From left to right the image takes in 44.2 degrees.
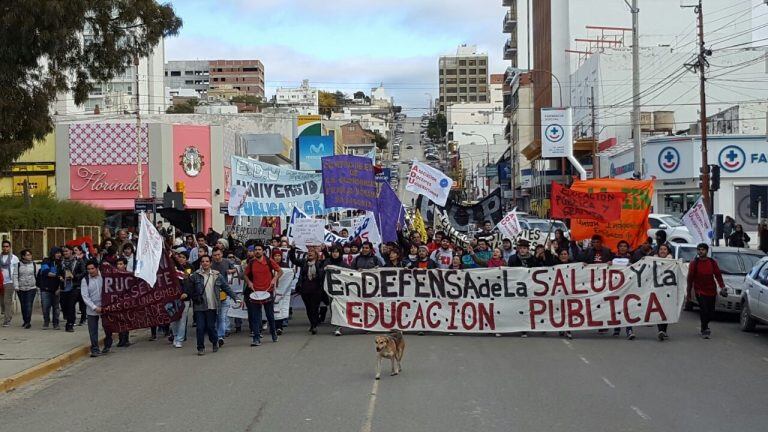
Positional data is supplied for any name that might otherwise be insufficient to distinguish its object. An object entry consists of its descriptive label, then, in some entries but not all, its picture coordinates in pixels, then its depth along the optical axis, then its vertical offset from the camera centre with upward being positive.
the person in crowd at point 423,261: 17.27 -0.83
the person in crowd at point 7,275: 18.63 -1.02
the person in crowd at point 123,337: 15.65 -1.98
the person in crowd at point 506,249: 18.90 -0.70
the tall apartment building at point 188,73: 194.88 +30.80
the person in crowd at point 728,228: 33.06 -0.62
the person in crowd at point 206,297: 14.55 -1.20
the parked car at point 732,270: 18.55 -1.23
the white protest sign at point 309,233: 20.25 -0.32
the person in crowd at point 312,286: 16.94 -1.22
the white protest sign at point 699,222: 22.31 -0.26
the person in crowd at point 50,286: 17.98 -1.20
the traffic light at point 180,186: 44.38 +1.60
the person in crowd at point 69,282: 17.70 -1.11
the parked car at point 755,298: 16.05 -1.54
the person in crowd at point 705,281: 16.05 -1.22
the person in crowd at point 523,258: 17.28 -0.80
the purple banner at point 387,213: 21.09 +0.08
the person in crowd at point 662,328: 15.85 -1.97
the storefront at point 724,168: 43.72 +2.00
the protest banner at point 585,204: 20.27 +0.19
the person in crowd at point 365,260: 17.27 -0.78
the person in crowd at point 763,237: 27.89 -0.82
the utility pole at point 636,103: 35.12 +4.08
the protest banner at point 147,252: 13.94 -0.47
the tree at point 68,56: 18.22 +3.39
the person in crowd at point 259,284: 15.48 -1.07
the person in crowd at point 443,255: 17.97 -0.75
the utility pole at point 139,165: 43.78 +2.62
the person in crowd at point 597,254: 17.36 -0.76
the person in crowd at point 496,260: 17.61 -0.84
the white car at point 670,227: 33.19 -0.58
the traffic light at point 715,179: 30.70 +1.03
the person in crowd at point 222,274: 15.24 -0.94
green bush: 26.33 +0.27
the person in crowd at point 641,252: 18.41 -0.80
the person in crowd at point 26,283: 18.09 -1.14
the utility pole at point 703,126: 33.38 +3.02
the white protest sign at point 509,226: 23.92 -0.30
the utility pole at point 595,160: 49.96 +3.06
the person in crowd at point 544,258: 17.03 -0.80
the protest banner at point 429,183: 22.58 +0.79
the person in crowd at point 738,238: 29.00 -0.87
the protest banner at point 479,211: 24.80 +0.10
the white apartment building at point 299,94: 167.62 +23.18
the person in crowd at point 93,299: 14.97 -1.22
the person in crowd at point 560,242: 19.30 -0.60
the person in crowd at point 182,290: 14.70 -1.09
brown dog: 11.87 -1.69
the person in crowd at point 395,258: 17.31 -0.78
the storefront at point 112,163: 44.38 +2.75
